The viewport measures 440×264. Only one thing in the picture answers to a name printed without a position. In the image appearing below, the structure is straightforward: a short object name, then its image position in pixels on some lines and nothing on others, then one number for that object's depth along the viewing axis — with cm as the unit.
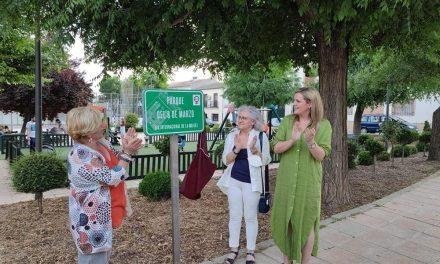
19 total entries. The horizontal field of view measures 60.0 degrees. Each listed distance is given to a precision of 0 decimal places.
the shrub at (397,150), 1367
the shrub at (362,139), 1413
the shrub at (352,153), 949
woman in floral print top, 262
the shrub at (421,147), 1598
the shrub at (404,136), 1254
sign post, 289
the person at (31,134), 1587
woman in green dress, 340
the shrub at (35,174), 573
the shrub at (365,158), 1075
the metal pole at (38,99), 673
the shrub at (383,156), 1221
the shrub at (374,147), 1055
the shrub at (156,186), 651
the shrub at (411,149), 1430
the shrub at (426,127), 2555
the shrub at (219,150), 909
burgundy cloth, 422
